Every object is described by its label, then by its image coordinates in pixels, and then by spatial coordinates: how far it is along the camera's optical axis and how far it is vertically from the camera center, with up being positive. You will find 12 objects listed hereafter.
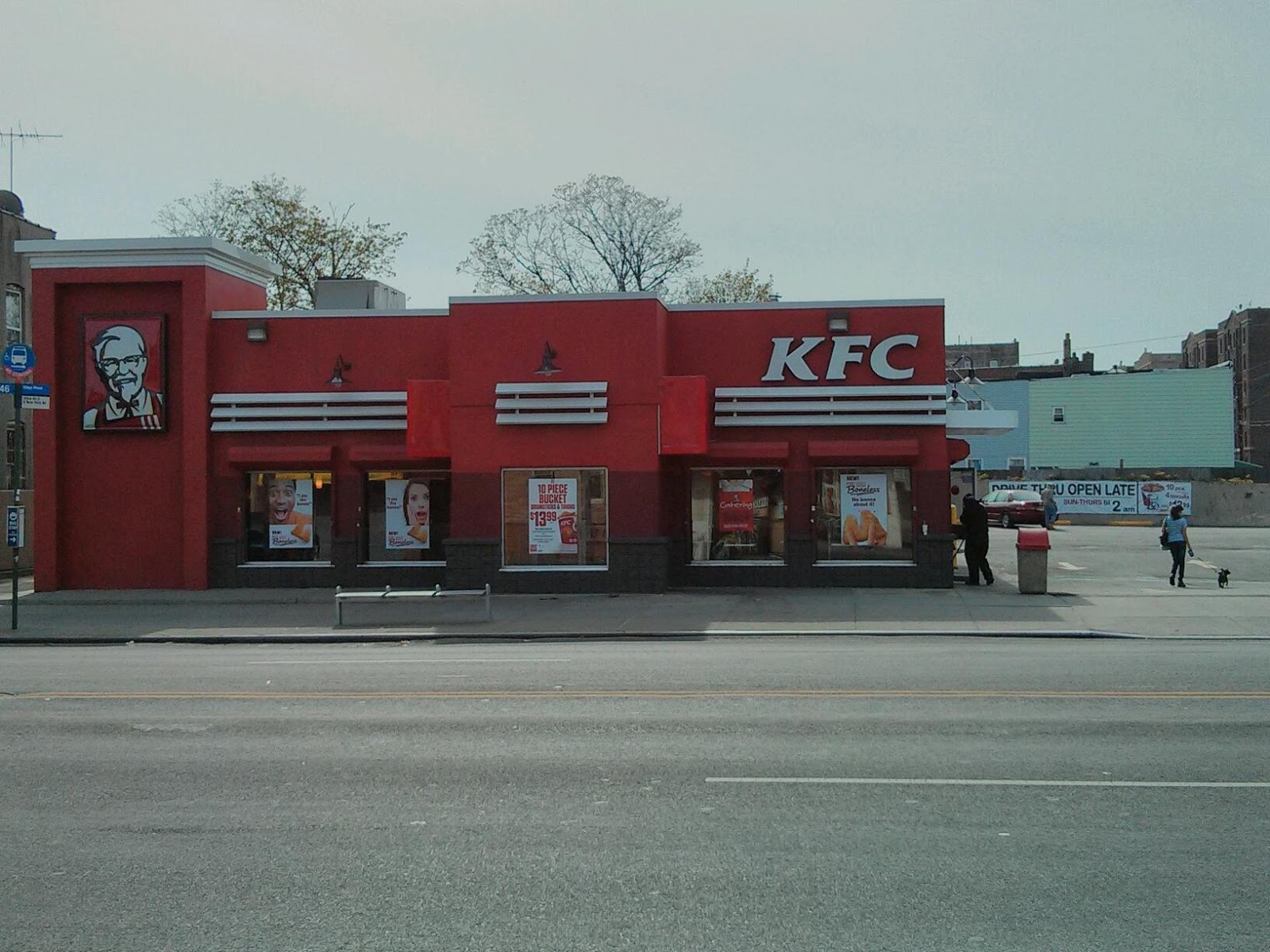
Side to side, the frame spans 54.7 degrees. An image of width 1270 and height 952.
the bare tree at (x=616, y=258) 57.50 +11.53
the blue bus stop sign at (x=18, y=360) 18.66 +2.22
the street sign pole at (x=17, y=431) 18.30 +1.16
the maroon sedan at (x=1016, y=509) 45.97 -0.34
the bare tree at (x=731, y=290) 56.62 +9.83
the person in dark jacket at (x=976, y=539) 23.59 -0.76
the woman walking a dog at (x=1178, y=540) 23.36 -0.80
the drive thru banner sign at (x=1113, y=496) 48.94 +0.11
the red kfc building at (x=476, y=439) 22.69 +1.22
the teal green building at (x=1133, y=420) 64.62 +4.18
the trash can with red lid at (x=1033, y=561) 21.39 -1.08
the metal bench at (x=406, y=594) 18.61 -1.43
